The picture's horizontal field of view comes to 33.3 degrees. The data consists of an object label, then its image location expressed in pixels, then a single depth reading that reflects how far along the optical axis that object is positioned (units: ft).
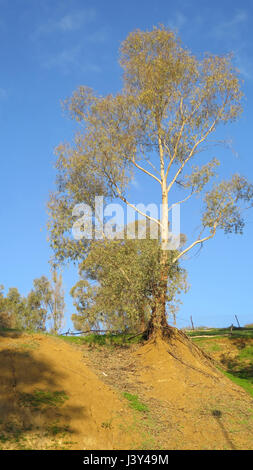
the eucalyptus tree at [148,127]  82.12
